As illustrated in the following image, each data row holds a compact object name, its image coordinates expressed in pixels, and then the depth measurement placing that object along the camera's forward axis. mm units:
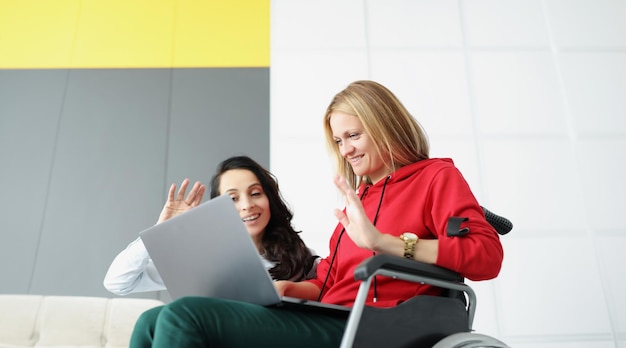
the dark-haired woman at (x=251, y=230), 1905
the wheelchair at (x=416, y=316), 1001
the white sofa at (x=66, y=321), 2031
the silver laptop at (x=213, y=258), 1119
